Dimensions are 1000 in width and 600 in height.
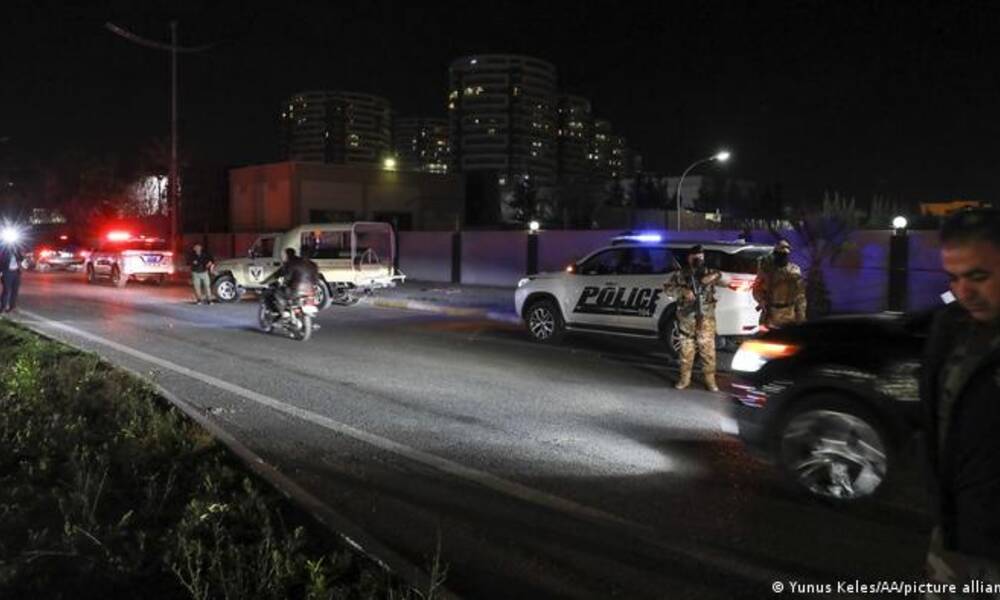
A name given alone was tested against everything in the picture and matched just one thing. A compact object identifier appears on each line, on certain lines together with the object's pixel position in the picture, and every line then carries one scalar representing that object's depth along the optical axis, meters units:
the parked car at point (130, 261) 29.17
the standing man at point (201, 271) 21.97
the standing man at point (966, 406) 2.32
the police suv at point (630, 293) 12.62
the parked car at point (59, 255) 37.75
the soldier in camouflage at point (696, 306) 10.41
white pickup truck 21.89
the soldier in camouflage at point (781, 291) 10.47
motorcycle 15.19
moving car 5.81
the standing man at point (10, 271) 18.33
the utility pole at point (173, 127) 31.52
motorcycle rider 15.32
